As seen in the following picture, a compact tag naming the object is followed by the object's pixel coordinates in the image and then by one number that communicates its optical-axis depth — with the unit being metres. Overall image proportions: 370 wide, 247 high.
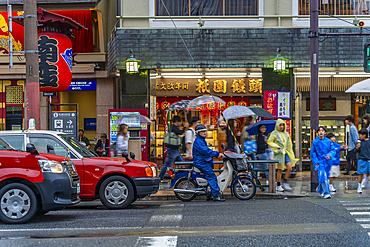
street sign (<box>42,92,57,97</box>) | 16.78
